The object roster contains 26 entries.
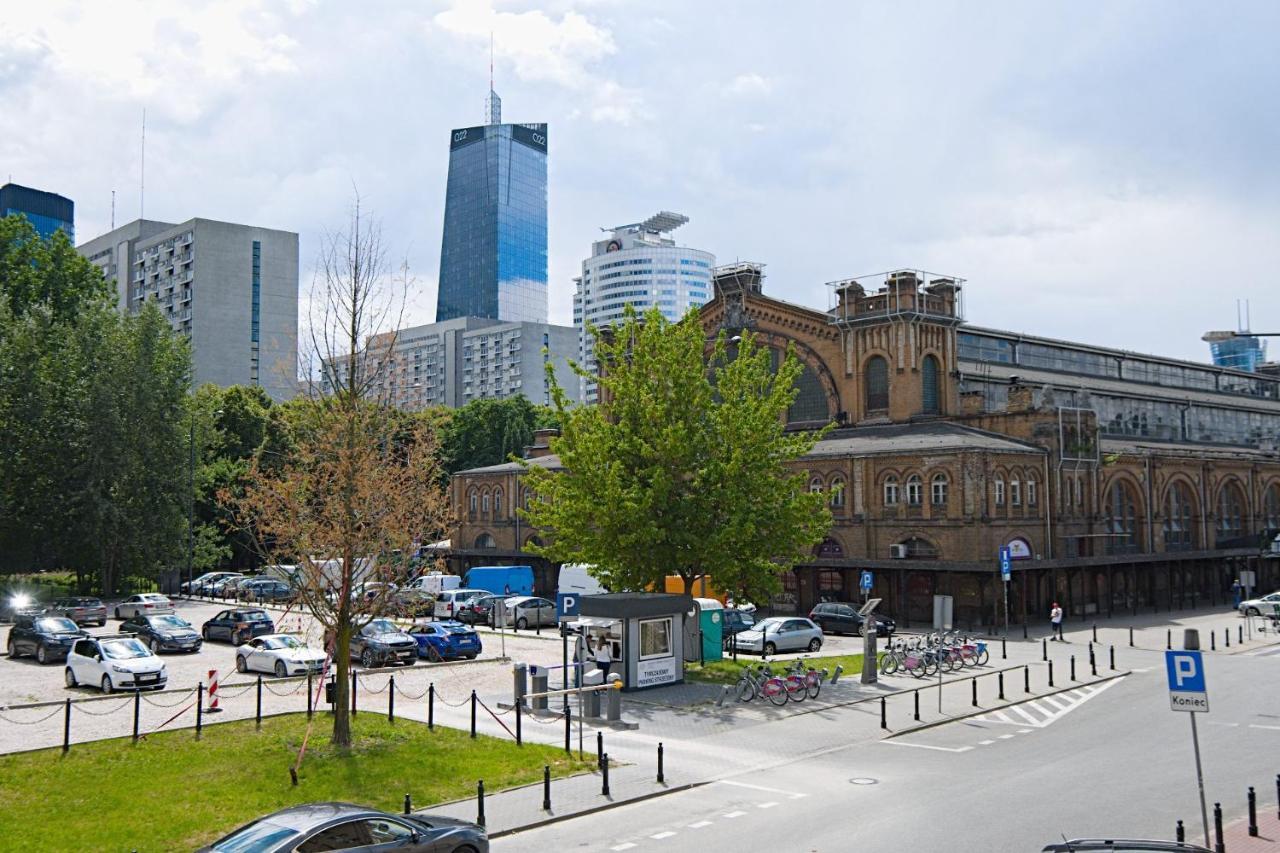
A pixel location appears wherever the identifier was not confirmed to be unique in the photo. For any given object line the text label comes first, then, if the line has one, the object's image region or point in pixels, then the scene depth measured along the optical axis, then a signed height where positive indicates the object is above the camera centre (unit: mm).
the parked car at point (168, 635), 37125 -3751
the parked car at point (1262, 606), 50188 -4442
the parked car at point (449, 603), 47844 -3535
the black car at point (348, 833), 11031 -3387
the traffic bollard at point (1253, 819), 14641 -4283
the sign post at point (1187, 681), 14242 -2260
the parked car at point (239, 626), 39906 -3744
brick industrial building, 47594 +2384
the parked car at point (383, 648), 33125 -3870
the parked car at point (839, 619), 44375 -4173
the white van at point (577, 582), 48719 -2679
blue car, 35125 -3913
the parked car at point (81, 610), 46062 -3490
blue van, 57819 -3003
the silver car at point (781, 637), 38062 -4253
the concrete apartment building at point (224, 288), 111938 +26815
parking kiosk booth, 28250 -2983
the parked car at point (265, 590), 58094 -3463
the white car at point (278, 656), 31141 -3861
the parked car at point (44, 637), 34094 -3477
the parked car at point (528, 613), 47344 -3995
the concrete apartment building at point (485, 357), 172375 +29694
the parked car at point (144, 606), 47875 -3493
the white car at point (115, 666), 27469 -3616
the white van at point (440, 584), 53719 -3113
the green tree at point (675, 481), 31141 +1328
